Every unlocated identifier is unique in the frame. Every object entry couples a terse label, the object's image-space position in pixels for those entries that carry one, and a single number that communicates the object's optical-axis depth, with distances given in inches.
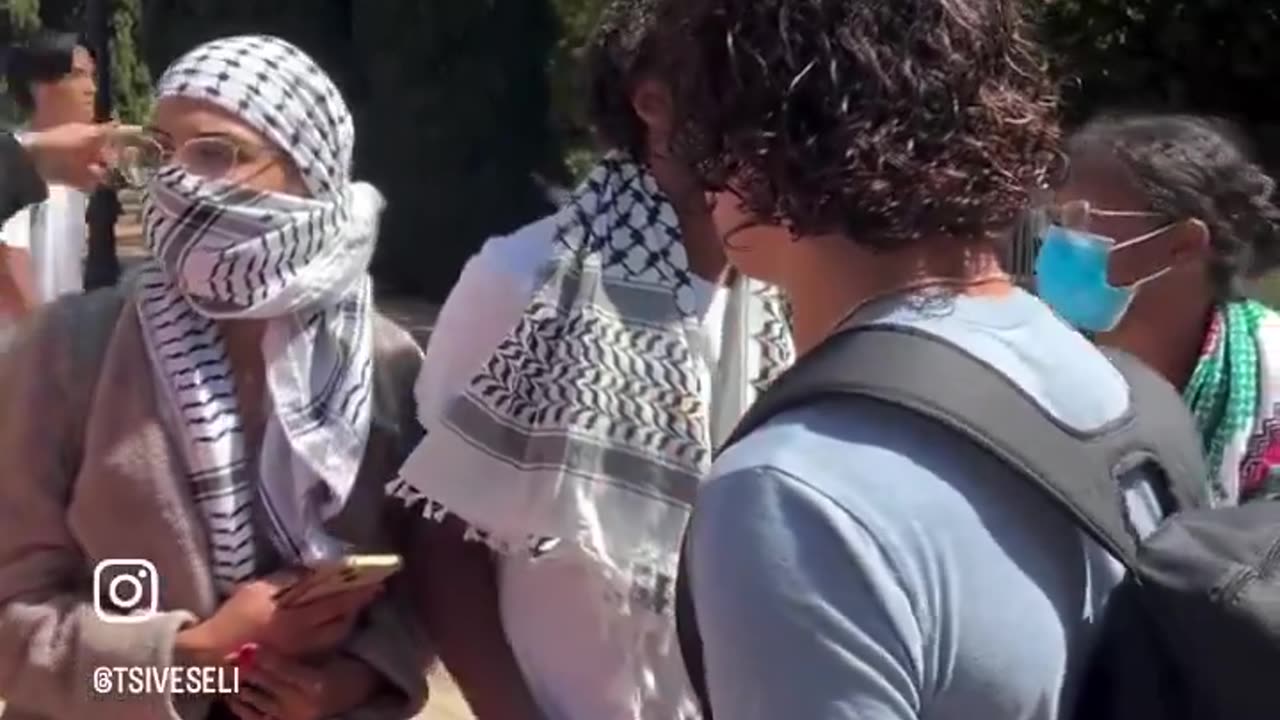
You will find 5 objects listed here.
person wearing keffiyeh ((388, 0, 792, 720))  94.2
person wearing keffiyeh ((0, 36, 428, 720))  95.6
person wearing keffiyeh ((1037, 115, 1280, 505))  122.5
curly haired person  54.7
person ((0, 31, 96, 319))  188.4
